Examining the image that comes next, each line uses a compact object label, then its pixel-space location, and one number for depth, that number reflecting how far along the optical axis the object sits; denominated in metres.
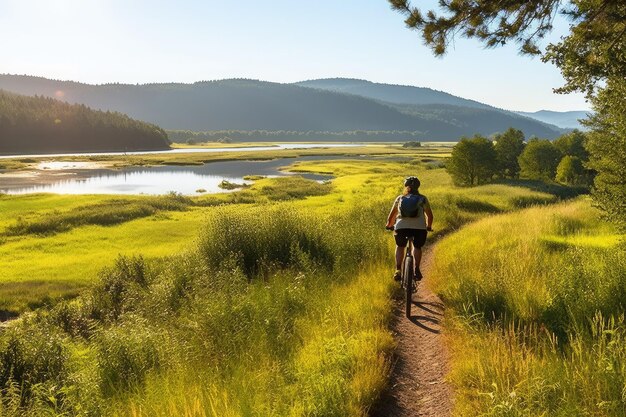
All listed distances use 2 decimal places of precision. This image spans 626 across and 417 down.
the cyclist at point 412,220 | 9.95
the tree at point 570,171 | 67.00
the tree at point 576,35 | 9.94
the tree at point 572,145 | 78.19
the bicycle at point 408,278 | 9.56
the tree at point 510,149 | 79.69
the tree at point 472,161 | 61.53
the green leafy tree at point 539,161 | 74.00
